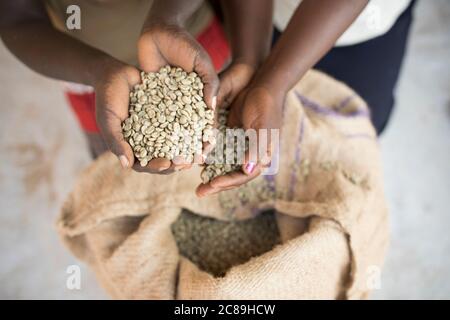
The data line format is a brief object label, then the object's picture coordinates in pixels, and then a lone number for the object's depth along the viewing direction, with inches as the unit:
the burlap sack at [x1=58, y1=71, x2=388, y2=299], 35.2
